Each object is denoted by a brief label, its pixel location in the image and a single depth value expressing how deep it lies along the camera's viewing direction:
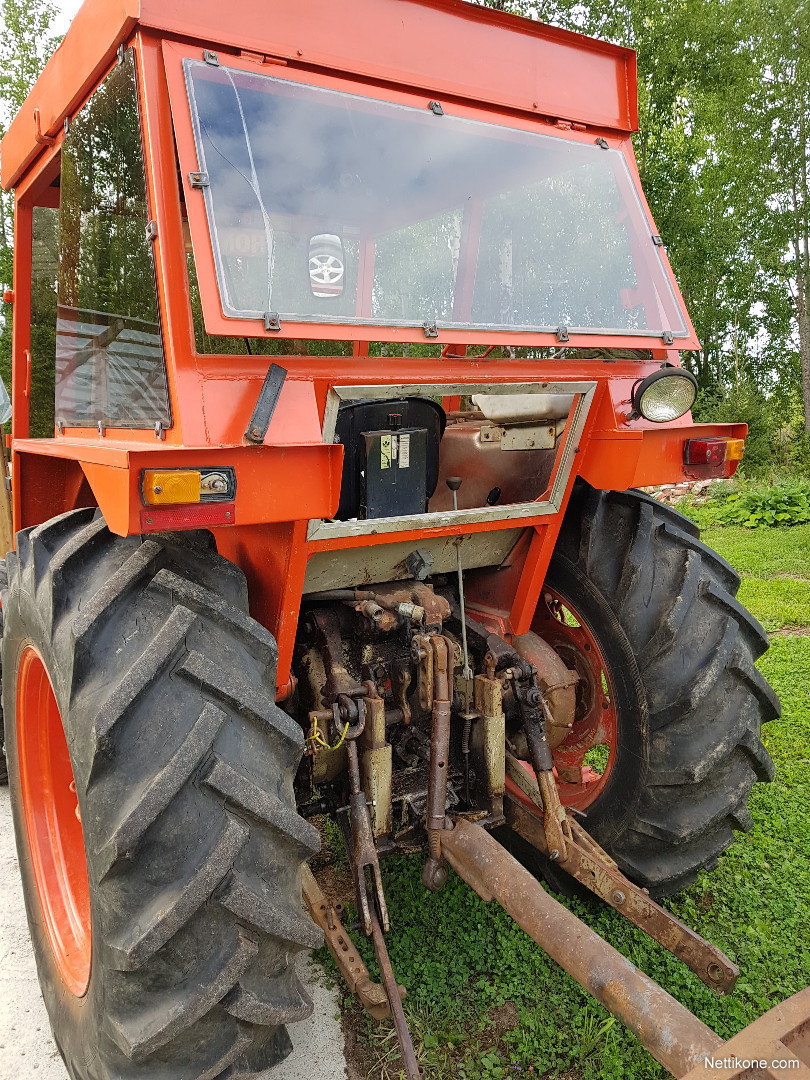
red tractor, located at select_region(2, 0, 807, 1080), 1.62
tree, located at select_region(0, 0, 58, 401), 10.71
